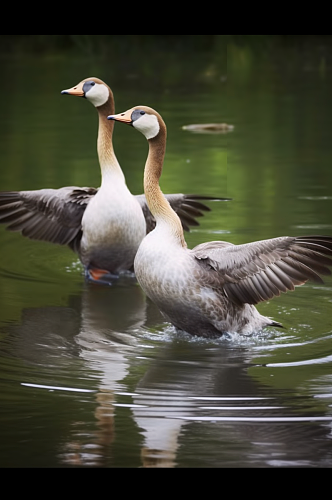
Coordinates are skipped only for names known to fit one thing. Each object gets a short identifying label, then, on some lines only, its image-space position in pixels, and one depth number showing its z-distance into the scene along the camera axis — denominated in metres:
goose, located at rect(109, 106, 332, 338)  7.82
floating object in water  18.61
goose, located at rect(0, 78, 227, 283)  10.00
